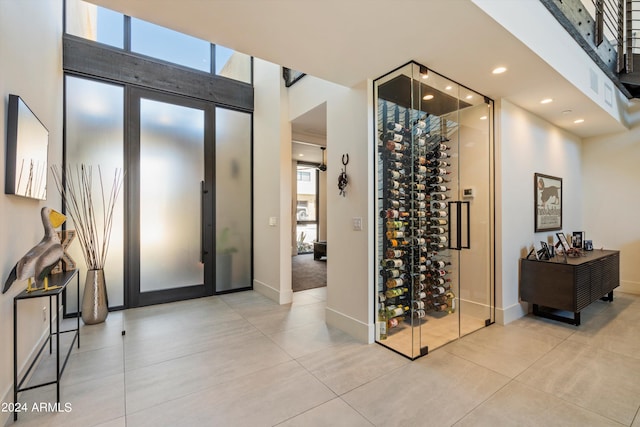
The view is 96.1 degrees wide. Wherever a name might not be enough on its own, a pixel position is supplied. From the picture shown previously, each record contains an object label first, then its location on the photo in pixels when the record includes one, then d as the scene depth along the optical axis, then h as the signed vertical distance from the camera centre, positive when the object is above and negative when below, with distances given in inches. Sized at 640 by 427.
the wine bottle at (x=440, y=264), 122.3 -21.4
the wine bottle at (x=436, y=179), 118.9 +14.4
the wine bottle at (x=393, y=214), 107.8 -0.1
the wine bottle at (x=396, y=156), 111.2 +22.4
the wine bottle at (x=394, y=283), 109.4 -26.3
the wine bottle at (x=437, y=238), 117.5 -10.2
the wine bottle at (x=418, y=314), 107.9 -37.8
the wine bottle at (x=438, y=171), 119.3 +18.0
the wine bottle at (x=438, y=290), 124.1 -33.3
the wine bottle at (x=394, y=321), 112.1 -42.3
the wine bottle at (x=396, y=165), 111.3 +18.9
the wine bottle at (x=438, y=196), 118.6 +7.4
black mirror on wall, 70.3 +17.1
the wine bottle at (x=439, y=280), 124.0 -29.0
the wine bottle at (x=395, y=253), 109.7 -15.0
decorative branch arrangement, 133.4 +2.5
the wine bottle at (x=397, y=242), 110.0 -10.8
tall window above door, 143.6 +95.5
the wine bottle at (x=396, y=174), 110.8 +15.4
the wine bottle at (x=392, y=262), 109.0 -18.6
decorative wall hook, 118.4 +14.7
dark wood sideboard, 123.9 -31.8
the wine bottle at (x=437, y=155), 118.5 +25.0
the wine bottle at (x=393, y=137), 110.5 +29.8
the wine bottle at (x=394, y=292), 110.6 -30.2
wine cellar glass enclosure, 108.9 +2.2
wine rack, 109.0 -0.1
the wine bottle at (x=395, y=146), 110.1 +26.1
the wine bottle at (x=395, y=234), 109.2 -7.7
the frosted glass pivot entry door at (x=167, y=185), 144.3 +16.8
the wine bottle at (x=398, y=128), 110.4 +33.0
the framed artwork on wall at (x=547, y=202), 148.1 +6.4
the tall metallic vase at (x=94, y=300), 127.3 -38.3
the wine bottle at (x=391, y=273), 109.9 -22.6
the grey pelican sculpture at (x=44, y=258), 69.8 -11.3
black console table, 68.4 -30.5
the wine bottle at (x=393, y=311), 112.0 -37.9
